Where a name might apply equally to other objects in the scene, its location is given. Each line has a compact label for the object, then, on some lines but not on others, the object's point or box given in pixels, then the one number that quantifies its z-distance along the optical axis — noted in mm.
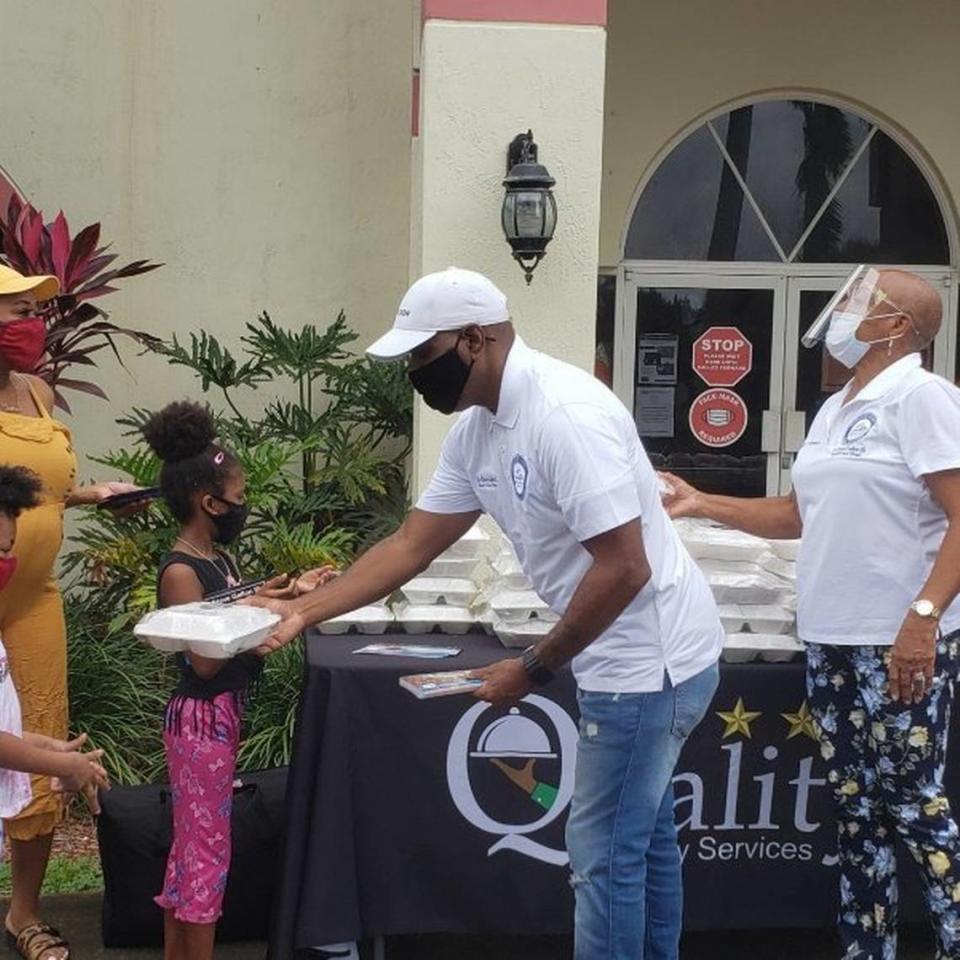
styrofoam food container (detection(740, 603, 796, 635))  3750
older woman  3229
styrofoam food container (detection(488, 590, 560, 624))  3729
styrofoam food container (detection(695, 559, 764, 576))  3955
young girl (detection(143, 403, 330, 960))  3461
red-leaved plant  6215
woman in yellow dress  3795
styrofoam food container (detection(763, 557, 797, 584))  4016
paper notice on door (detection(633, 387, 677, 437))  8703
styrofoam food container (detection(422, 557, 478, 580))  4176
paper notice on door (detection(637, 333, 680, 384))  8688
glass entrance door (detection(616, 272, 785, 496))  8672
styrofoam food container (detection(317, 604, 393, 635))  3928
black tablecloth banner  3576
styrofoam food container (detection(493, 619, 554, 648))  3711
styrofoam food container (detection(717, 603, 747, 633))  3736
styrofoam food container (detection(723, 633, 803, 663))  3689
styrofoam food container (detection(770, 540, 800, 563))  4113
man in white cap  2803
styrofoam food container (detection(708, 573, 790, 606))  3803
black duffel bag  3912
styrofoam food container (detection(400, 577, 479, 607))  4051
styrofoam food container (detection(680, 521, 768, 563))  3971
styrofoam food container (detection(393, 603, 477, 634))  3943
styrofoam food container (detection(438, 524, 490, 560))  4200
